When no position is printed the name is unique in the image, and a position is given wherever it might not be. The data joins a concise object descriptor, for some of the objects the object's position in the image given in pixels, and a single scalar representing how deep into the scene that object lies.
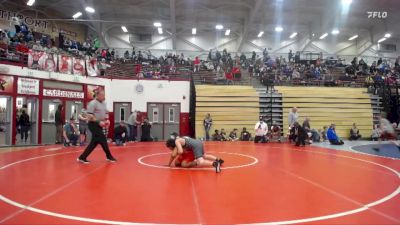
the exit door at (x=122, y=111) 22.03
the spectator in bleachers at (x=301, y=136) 15.31
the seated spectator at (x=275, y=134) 18.14
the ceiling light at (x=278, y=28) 33.21
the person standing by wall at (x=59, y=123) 16.08
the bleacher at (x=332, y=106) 21.73
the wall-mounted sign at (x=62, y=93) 17.48
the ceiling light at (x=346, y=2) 26.52
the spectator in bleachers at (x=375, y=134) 19.85
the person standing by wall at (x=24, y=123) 16.05
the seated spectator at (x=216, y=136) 19.69
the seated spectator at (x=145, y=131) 19.00
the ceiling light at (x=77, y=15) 27.61
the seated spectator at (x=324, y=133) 19.56
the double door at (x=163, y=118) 22.30
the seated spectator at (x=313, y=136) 17.76
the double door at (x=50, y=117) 17.39
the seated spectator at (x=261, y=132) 16.97
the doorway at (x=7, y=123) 15.64
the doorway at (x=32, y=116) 16.88
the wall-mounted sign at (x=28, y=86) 15.93
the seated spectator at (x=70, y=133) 14.38
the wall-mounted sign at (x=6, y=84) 15.18
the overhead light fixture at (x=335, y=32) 33.56
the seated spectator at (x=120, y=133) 15.28
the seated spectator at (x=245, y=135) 19.64
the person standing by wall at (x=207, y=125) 20.39
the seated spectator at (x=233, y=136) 19.75
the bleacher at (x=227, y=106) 21.30
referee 8.29
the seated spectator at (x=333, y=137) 16.31
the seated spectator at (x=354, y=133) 20.34
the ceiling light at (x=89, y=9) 26.53
